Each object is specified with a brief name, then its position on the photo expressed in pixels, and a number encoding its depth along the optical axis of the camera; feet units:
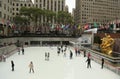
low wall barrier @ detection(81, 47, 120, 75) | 28.12
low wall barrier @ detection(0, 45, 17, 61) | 41.58
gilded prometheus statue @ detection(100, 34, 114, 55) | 41.58
